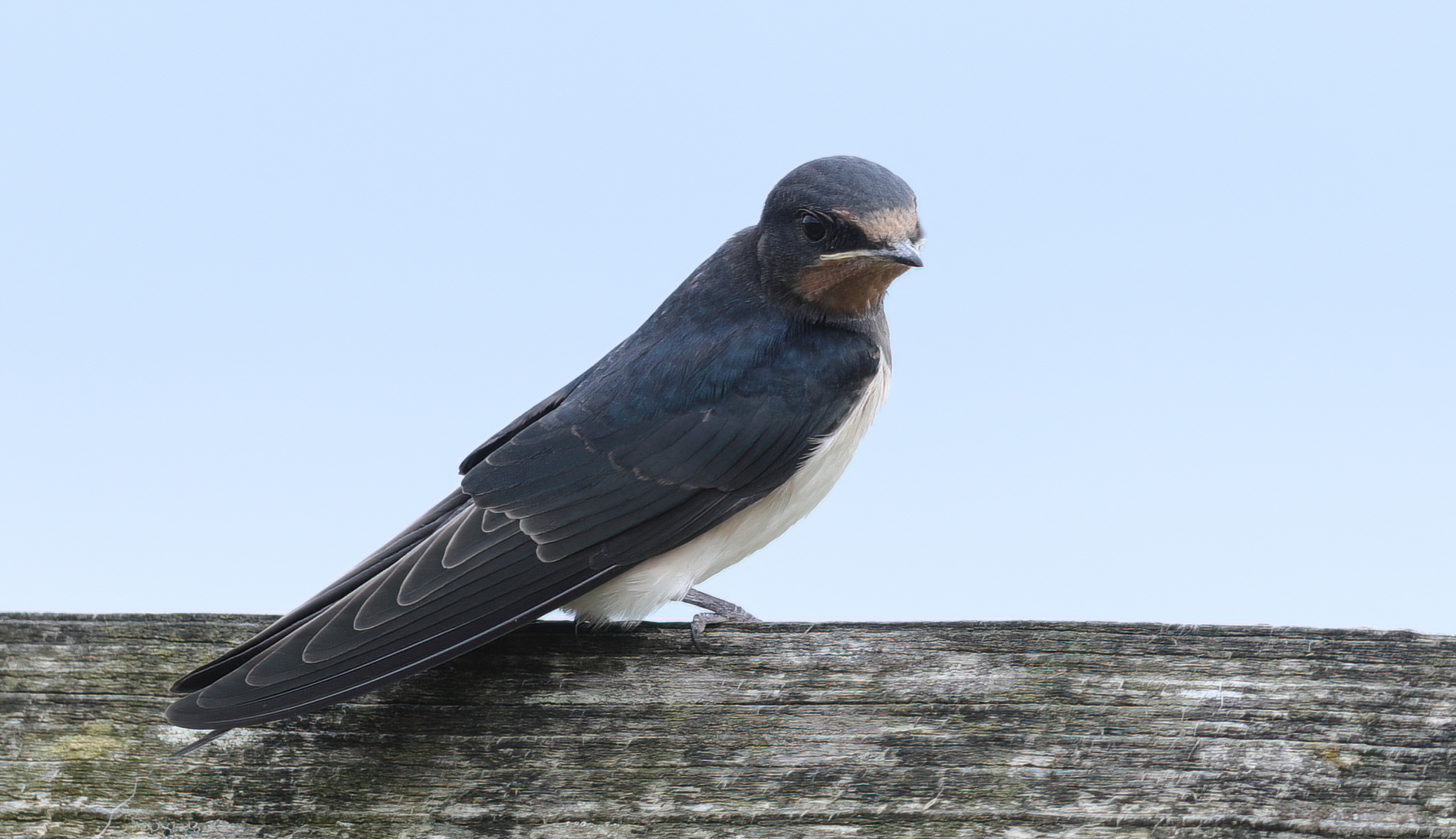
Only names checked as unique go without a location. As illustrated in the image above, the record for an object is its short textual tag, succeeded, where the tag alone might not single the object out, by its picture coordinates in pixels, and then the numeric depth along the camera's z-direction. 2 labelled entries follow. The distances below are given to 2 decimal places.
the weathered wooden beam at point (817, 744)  4.32
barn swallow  4.89
